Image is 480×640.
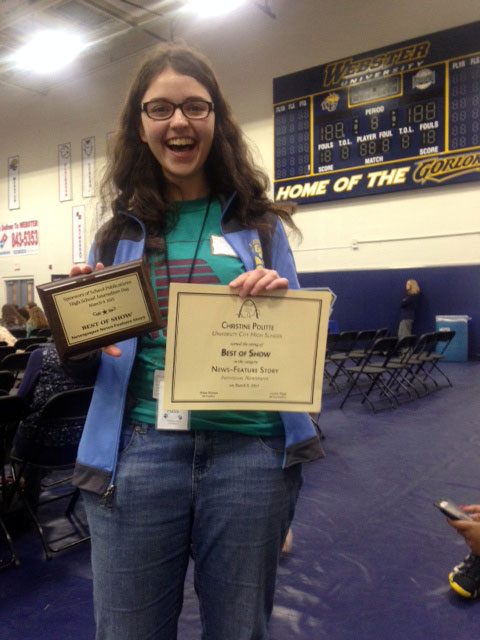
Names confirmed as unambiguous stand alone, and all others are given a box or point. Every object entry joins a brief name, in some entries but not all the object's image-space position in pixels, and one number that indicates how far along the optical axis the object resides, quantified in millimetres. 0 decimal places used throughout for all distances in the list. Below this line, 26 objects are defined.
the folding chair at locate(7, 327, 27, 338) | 9000
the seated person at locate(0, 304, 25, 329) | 9633
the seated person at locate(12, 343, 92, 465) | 2820
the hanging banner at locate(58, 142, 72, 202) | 15117
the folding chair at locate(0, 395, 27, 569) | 2582
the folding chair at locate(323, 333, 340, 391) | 7229
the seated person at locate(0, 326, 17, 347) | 6608
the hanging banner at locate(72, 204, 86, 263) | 14992
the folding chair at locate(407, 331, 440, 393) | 7074
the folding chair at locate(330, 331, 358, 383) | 6851
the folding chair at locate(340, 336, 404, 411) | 6236
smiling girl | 967
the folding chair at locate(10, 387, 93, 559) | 2721
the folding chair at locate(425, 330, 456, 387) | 7371
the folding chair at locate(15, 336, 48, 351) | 6427
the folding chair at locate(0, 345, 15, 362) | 5731
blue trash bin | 9578
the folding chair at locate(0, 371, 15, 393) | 3519
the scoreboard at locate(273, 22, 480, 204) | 9250
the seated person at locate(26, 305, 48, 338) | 8672
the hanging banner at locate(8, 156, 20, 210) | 16438
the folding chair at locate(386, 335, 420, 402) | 6648
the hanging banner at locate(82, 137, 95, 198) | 14547
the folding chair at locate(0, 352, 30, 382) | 4781
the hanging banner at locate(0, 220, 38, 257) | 16141
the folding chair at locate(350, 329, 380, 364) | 7156
